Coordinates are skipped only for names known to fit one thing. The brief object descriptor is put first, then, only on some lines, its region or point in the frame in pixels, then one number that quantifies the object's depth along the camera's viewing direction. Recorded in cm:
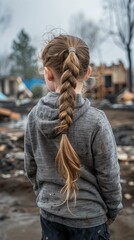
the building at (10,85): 4341
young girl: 179
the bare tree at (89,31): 4712
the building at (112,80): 3027
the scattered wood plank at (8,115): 1734
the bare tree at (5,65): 5531
